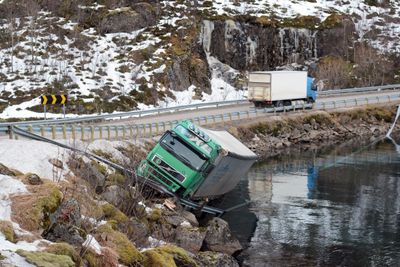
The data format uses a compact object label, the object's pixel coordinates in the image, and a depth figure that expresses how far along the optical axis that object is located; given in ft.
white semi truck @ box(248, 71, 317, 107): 190.39
